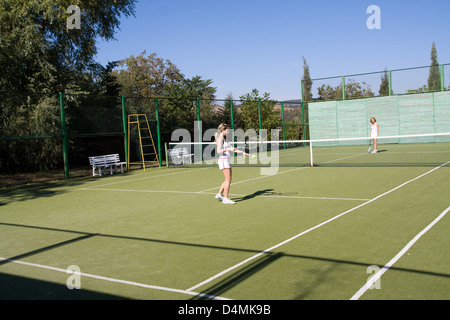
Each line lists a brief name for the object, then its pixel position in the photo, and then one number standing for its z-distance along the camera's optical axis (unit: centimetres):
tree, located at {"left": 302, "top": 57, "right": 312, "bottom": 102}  3517
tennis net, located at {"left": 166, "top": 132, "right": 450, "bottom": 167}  1638
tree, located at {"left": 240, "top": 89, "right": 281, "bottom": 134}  2569
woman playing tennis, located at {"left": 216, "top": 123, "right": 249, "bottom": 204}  858
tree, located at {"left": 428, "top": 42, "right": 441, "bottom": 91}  2536
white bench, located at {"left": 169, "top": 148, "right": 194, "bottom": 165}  1944
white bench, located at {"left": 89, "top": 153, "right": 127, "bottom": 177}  1667
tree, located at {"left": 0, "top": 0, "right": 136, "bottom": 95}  1909
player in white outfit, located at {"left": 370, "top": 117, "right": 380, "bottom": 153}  1886
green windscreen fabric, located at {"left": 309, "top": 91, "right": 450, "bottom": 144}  2527
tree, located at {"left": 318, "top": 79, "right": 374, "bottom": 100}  2930
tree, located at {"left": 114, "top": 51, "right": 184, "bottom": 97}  4612
